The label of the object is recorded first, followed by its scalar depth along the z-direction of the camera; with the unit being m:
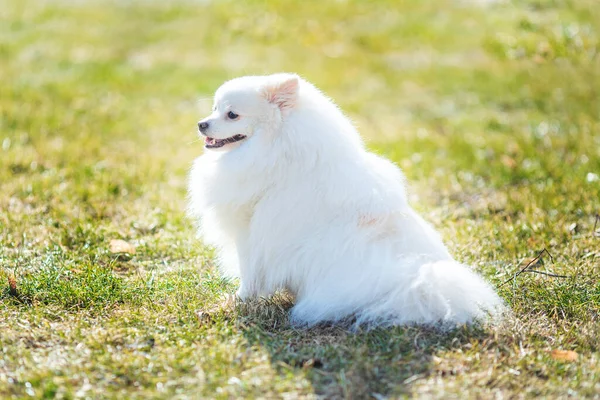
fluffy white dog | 3.60
